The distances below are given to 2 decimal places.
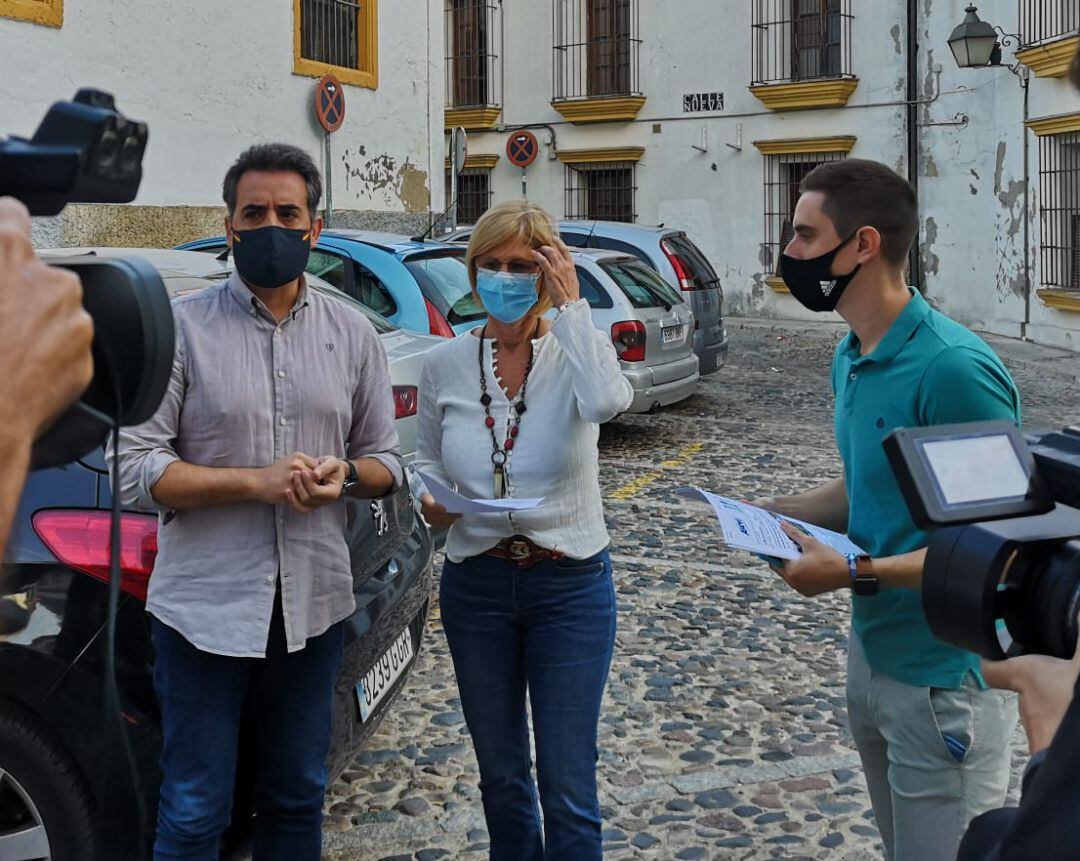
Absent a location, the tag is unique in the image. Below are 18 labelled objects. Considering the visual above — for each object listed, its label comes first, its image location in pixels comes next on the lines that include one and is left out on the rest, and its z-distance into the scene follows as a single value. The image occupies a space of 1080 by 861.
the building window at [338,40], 17.45
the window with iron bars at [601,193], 28.17
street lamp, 17.95
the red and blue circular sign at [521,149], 25.36
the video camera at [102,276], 1.43
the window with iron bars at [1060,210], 19.36
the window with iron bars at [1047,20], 18.83
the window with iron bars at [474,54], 29.44
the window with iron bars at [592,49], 27.94
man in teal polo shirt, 2.86
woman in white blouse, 3.41
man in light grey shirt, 3.16
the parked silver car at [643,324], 11.60
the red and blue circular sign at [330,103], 17.08
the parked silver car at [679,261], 13.88
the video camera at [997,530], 1.58
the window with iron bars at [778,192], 25.77
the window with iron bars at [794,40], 25.14
